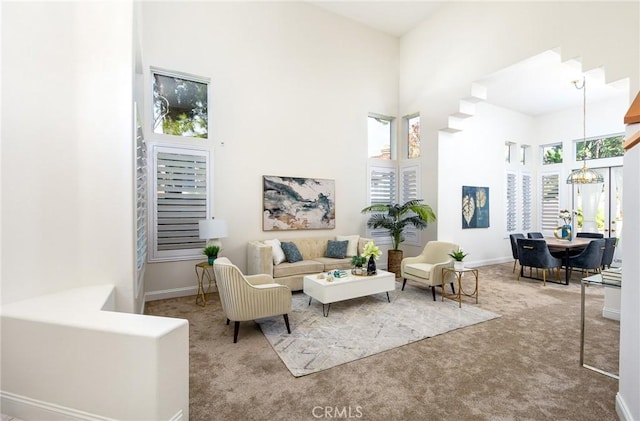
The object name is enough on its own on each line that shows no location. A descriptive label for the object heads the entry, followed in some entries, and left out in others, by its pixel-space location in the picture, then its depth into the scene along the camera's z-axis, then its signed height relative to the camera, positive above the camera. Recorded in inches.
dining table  229.7 -31.5
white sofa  191.5 -39.8
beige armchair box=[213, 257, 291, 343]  125.0 -39.0
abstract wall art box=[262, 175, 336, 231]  227.9 +2.1
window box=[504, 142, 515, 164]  325.7 +61.4
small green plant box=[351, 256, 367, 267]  177.9 -33.1
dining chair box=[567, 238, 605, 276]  224.2 -39.0
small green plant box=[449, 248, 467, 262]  180.5 -30.5
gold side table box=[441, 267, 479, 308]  176.9 -52.0
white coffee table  156.9 -44.7
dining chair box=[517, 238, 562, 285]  225.1 -38.4
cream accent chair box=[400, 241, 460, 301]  186.4 -39.9
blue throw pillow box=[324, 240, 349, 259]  227.3 -33.1
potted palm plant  247.3 -12.5
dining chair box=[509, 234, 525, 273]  251.3 -32.9
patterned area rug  116.6 -58.2
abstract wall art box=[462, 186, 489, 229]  285.9 -1.2
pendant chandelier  231.6 +22.6
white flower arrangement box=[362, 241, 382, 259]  175.9 -26.7
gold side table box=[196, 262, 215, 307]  183.5 -47.3
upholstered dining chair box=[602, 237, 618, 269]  233.1 -35.7
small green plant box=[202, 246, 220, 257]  181.9 -27.6
